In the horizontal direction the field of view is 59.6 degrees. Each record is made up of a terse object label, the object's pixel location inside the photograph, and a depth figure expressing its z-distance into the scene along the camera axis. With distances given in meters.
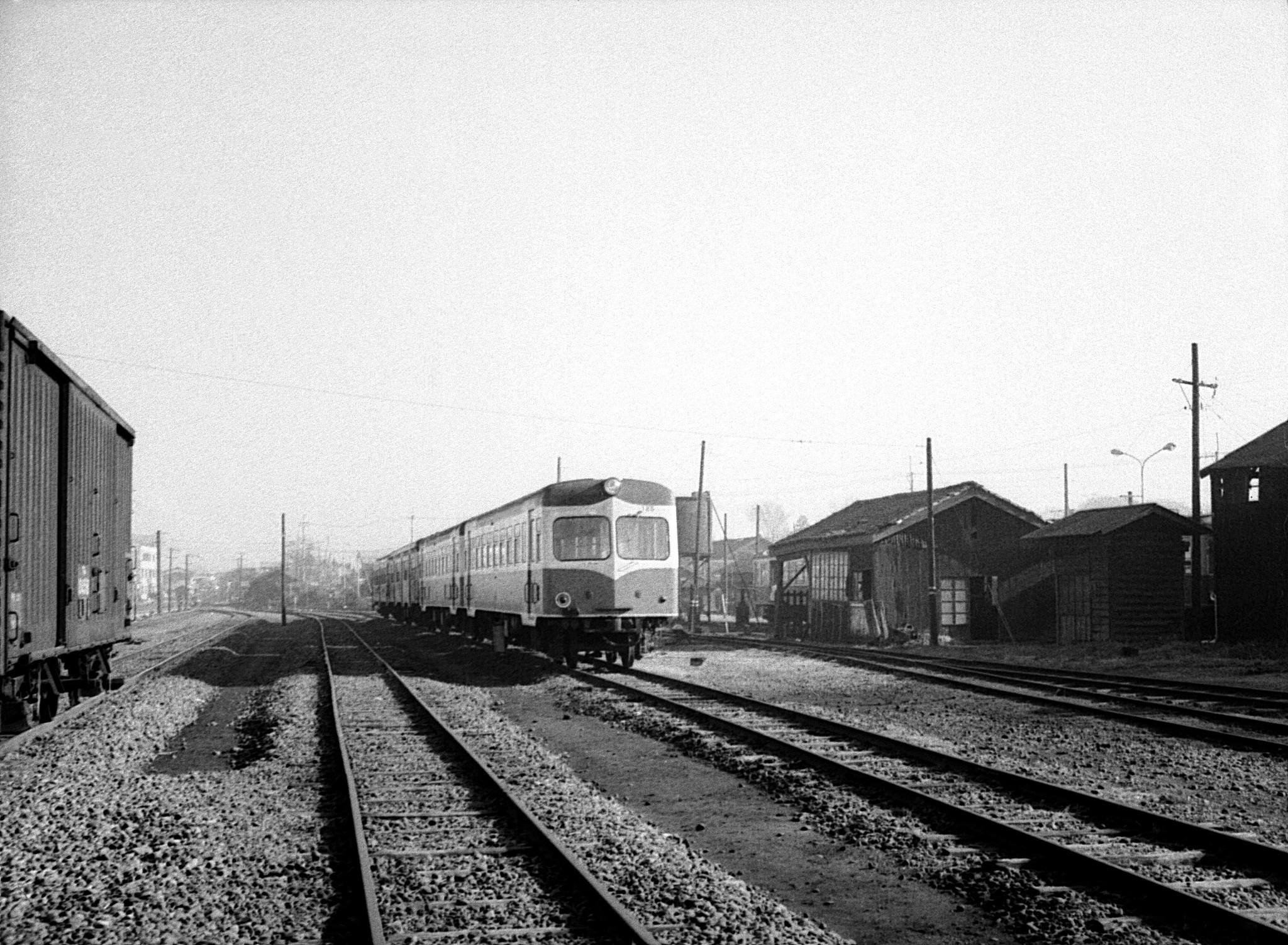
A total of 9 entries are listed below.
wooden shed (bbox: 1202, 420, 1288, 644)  26.52
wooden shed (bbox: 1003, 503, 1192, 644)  28.56
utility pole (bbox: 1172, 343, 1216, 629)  27.59
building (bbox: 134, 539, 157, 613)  116.81
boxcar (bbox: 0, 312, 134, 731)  9.38
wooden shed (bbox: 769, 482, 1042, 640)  33.06
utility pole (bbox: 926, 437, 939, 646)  29.33
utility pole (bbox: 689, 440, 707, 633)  35.88
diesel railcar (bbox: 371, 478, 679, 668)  18.91
